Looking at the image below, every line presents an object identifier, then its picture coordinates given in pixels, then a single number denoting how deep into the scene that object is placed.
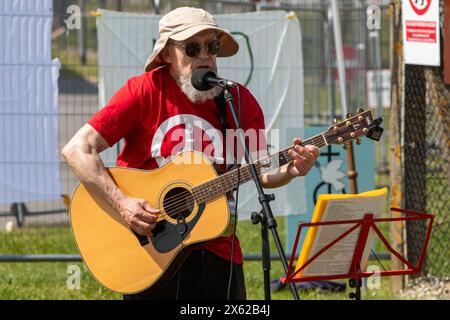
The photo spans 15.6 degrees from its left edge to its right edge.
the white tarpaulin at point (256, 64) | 11.98
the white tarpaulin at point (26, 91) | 11.76
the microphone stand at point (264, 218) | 6.79
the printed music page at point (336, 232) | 7.04
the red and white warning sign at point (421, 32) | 11.16
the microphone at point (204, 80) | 7.20
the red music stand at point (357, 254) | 7.03
